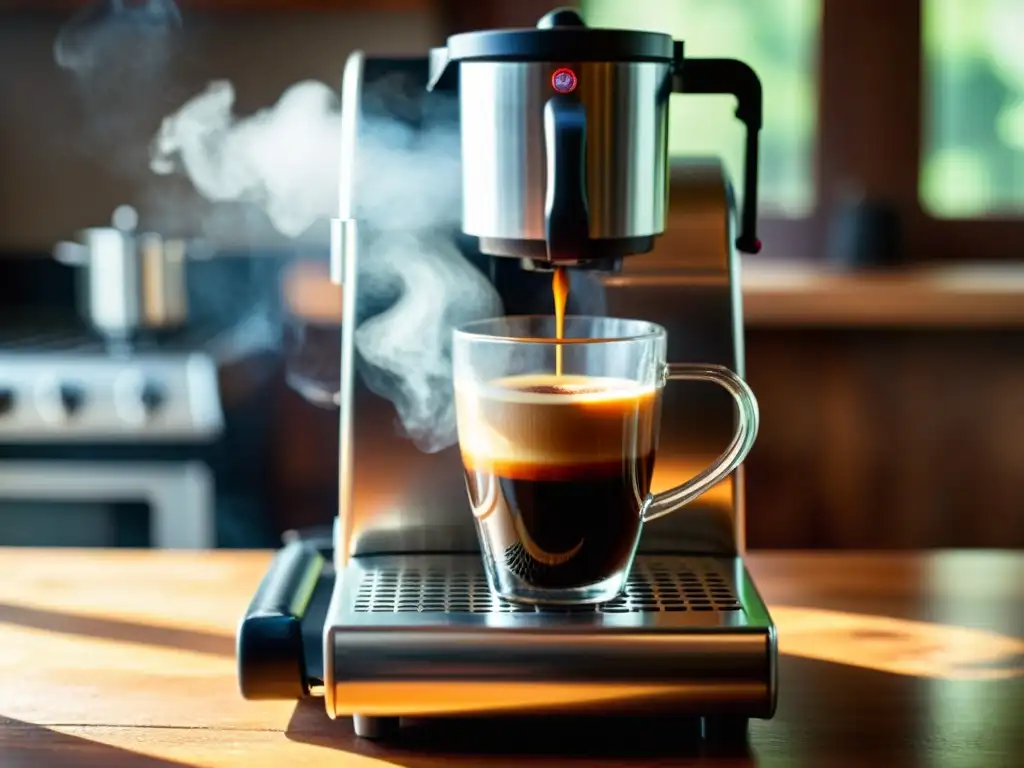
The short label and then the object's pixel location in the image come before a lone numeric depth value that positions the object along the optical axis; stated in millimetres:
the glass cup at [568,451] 844
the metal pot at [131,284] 2346
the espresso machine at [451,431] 809
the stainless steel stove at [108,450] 2193
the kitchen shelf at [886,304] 2418
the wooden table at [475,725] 794
